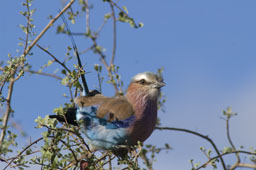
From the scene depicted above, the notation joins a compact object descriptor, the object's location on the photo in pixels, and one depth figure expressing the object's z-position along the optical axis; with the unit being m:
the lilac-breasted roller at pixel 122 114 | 8.81
